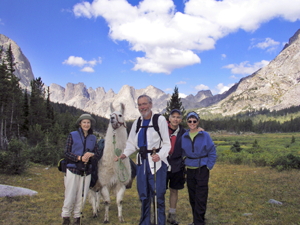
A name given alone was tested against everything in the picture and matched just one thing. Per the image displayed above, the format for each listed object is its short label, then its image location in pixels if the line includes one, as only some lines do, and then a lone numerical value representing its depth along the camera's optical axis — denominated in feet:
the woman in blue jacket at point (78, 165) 15.49
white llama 17.81
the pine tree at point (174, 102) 90.84
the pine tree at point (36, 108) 135.33
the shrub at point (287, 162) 44.88
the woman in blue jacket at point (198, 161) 14.98
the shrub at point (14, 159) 38.22
